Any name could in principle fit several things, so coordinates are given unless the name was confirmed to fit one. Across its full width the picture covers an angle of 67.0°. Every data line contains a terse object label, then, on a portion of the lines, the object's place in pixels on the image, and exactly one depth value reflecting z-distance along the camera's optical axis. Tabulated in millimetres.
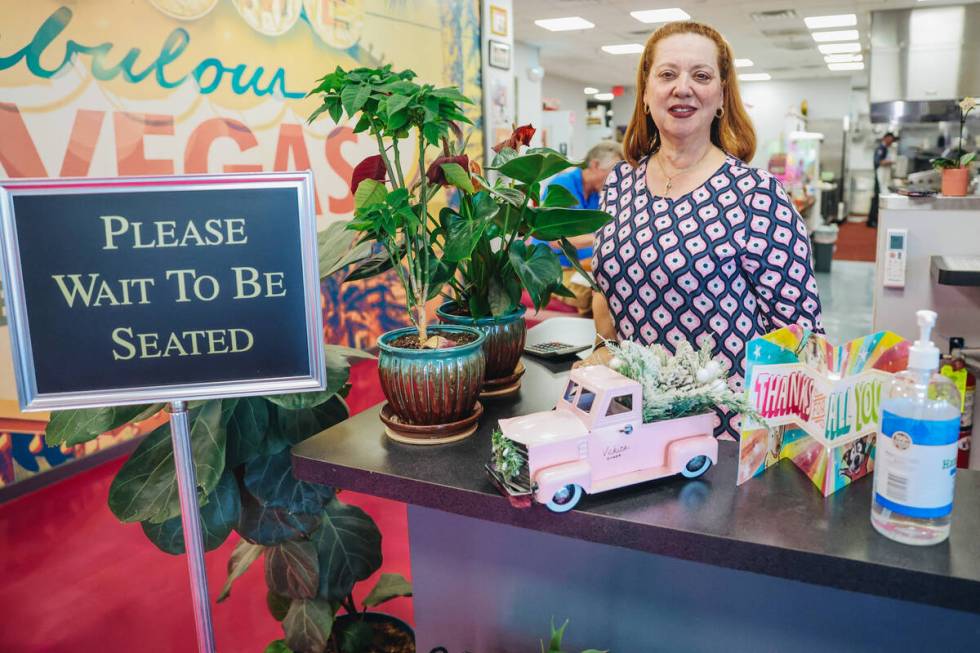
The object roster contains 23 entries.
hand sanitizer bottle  833
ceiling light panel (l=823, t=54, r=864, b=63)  13789
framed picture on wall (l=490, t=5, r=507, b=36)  6324
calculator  1844
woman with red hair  1615
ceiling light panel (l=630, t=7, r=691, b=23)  9510
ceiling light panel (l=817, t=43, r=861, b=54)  12375
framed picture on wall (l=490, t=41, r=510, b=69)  6352
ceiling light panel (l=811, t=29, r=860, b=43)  11031
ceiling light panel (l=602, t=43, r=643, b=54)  12109
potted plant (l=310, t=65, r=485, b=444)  1157
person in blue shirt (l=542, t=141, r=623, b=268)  5055
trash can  9883
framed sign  1063
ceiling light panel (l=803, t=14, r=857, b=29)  9852
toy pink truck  1006
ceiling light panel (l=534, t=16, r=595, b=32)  9968
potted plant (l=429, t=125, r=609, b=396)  1289
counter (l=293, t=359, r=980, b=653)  877
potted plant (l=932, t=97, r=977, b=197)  3963
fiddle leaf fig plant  1385
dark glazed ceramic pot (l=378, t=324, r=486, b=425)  1206
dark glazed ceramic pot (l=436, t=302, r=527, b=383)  1460
